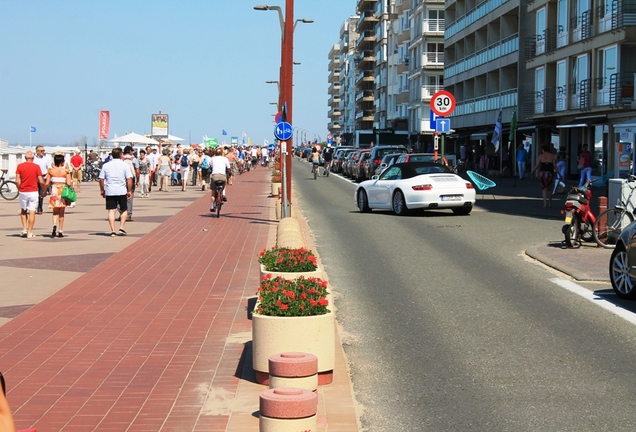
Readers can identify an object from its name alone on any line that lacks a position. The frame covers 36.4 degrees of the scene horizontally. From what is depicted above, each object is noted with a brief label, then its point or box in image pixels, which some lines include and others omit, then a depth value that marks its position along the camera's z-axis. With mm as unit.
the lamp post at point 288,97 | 22156
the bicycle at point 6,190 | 33344
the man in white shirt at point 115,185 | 18750
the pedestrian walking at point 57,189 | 18625
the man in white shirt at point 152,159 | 39469
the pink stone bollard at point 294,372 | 5824
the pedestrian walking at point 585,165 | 33062
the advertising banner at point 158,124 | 81875
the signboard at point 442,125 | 26250
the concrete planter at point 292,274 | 8660
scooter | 16344
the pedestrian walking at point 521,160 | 50147
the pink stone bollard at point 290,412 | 4754
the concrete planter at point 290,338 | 6766
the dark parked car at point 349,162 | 53031
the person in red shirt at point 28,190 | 18453
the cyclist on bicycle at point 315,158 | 53894
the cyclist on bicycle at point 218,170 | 24519
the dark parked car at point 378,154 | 44834
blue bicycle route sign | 22544
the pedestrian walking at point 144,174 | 34875
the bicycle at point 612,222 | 16250
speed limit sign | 25438
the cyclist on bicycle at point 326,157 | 59266
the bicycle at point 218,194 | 23964
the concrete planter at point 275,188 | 34059
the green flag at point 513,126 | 45603
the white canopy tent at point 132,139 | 54450
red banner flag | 48031
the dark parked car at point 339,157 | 63828
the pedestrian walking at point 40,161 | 25094
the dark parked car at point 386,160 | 39497
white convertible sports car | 23922
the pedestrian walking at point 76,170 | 37156
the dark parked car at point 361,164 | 48156
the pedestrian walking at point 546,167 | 25844
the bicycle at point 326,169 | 59041
